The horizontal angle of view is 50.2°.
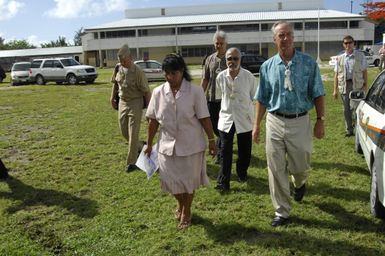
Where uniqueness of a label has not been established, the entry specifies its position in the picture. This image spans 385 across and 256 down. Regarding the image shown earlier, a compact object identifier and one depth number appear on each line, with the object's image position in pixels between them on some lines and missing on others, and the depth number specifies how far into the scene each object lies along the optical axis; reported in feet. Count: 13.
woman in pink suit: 12.80
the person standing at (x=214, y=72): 18.22
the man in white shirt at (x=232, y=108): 16.80
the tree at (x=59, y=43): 325.21
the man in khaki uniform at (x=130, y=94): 19.52
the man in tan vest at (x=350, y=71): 24.50
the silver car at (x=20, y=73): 93.91
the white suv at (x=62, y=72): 84.43
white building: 174.70
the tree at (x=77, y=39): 331.57
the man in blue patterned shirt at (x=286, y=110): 12.52
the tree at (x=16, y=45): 306.76
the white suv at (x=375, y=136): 12.28
